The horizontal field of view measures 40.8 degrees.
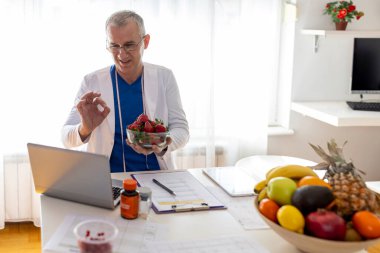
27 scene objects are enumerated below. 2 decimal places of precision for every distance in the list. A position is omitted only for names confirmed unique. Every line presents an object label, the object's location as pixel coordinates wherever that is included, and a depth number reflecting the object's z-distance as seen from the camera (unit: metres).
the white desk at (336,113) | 2.94
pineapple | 1.30
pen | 1.81
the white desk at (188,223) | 1.47
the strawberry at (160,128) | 1.89
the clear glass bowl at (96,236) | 1.15
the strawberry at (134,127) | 1.87
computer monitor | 3.25
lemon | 1.28
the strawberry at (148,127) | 1.87
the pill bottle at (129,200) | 1.53
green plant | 3.23
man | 2.20
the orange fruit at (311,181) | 1.38
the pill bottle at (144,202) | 1.59
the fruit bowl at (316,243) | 1.25
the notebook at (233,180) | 1.87
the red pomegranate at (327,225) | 1.24
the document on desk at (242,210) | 1.58
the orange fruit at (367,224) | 1.25
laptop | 1.56
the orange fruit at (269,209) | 1.35
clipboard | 1.68
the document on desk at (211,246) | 1.39
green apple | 1.35
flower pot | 3.26
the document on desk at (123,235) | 1.38
